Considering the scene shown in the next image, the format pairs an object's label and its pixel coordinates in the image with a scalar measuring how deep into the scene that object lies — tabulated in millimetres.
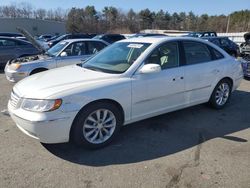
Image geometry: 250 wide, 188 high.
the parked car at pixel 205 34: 16010
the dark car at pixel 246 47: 8642
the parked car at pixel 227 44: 10935
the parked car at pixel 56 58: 5385
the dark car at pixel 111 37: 14050
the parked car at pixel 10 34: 14503
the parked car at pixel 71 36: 14246
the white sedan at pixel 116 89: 2472
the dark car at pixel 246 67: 6300
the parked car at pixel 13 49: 8290
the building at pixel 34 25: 35030
